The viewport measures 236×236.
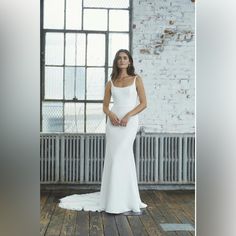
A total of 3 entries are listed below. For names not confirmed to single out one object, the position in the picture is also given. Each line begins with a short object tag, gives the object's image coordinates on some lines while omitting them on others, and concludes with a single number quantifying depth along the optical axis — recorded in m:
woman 3.85
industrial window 5.08
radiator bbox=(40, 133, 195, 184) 4.91
